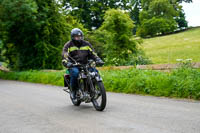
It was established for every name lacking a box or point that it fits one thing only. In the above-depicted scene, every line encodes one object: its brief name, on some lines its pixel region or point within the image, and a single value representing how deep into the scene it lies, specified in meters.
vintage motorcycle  6.46
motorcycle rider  7.18
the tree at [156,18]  59.78
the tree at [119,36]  20.53
